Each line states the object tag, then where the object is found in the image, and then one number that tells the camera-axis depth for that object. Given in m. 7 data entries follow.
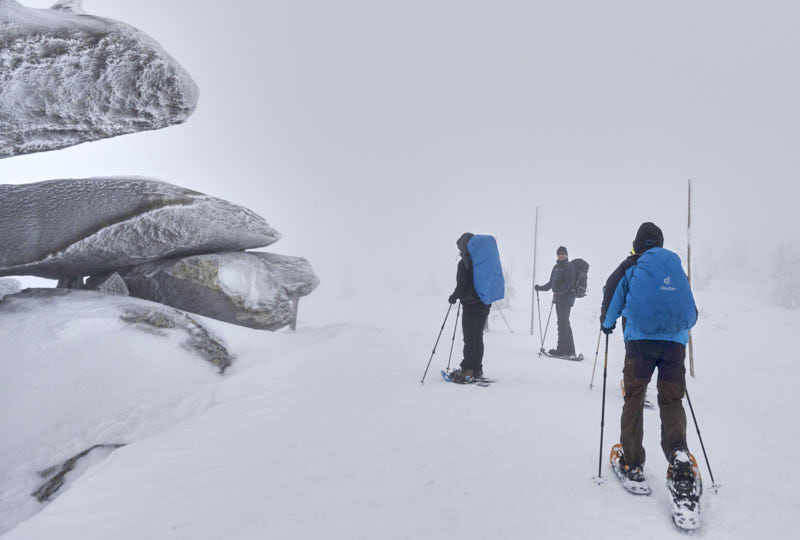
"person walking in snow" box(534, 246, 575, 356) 10.77
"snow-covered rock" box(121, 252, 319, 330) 9.28
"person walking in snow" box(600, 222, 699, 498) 3.41
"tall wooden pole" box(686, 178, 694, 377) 8.78
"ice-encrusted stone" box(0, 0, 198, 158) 4.54
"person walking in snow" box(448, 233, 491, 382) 6.72
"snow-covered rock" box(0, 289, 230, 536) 5.27
